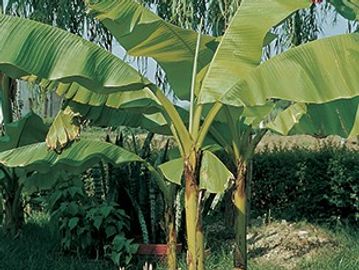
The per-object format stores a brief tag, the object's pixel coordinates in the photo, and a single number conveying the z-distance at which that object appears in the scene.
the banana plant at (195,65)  4.34
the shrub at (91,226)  7.08
